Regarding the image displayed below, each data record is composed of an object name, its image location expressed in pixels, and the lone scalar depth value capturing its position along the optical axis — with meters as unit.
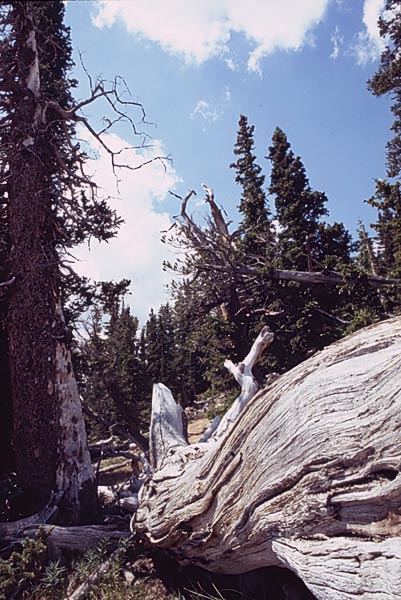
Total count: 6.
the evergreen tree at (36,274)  5.56
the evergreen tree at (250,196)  17.52
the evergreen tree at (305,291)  14.40
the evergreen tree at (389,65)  11.12
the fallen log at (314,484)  2.41
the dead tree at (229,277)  12.40
